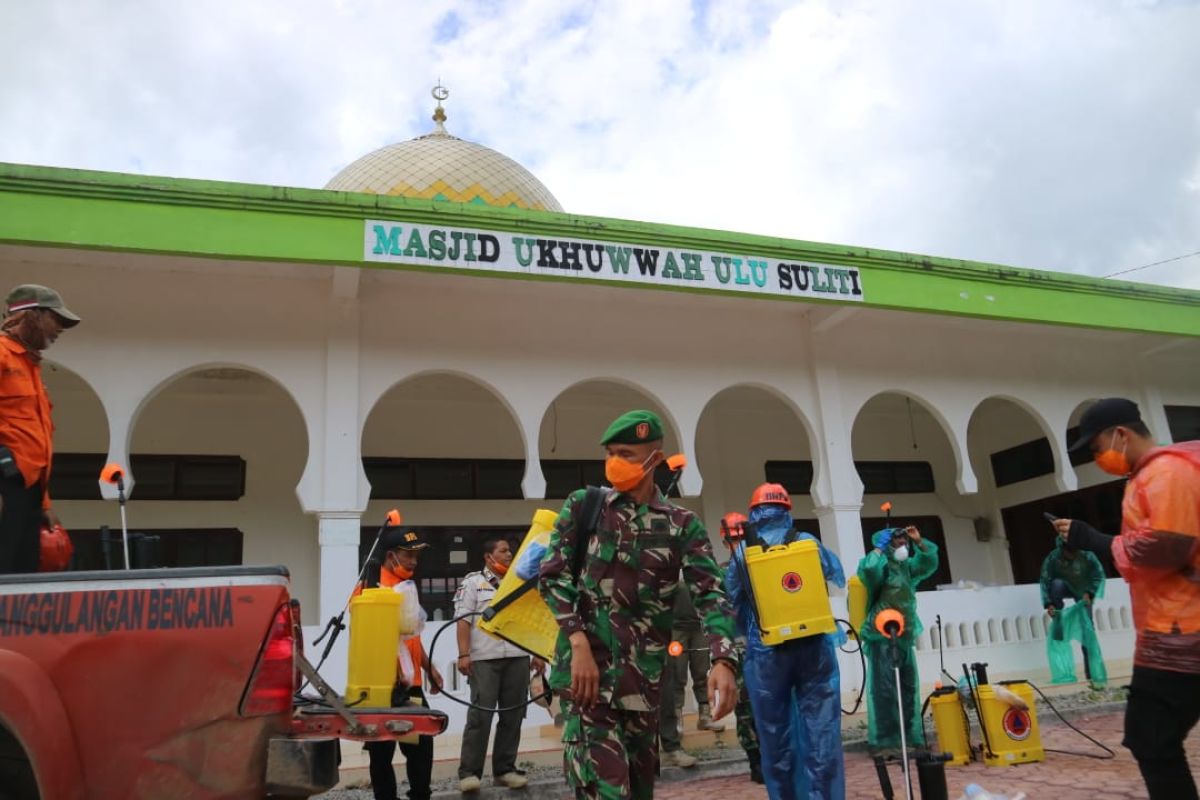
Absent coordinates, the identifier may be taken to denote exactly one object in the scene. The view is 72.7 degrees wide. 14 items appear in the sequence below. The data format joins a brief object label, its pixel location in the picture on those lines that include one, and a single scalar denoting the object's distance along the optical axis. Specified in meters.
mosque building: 6.63
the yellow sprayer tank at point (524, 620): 3.26
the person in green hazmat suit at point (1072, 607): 8.23
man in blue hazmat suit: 3.58
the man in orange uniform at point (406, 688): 4.14
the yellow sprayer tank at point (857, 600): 5.60
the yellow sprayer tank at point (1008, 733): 4.93
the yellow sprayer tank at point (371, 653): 3.37
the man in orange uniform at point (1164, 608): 2.58
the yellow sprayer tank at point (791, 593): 3.50
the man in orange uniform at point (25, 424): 3.11
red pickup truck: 2.21
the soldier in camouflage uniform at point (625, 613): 2.60
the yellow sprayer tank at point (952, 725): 5.11
